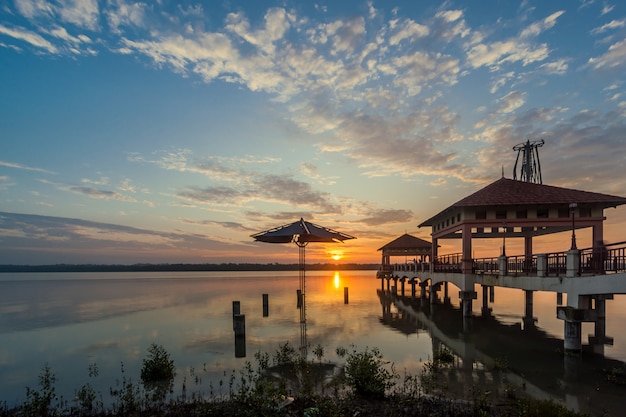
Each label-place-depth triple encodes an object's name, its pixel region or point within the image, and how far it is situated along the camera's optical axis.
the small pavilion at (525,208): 19.38
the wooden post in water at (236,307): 19.89
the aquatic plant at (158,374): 9.80
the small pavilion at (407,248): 40.69
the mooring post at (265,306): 24.83
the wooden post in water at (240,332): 14.54
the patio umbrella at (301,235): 14.40
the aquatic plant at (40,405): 7.30
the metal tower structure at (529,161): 28.93
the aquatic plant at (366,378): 7.96
